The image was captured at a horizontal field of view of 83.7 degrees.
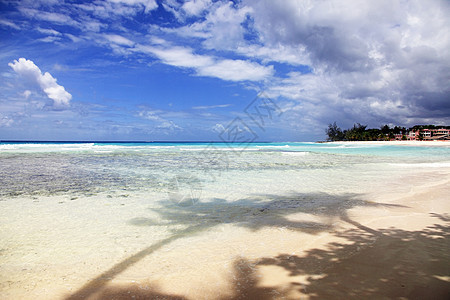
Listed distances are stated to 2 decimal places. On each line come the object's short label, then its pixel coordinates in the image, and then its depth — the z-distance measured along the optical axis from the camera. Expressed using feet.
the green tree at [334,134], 449.89
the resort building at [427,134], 378.77
